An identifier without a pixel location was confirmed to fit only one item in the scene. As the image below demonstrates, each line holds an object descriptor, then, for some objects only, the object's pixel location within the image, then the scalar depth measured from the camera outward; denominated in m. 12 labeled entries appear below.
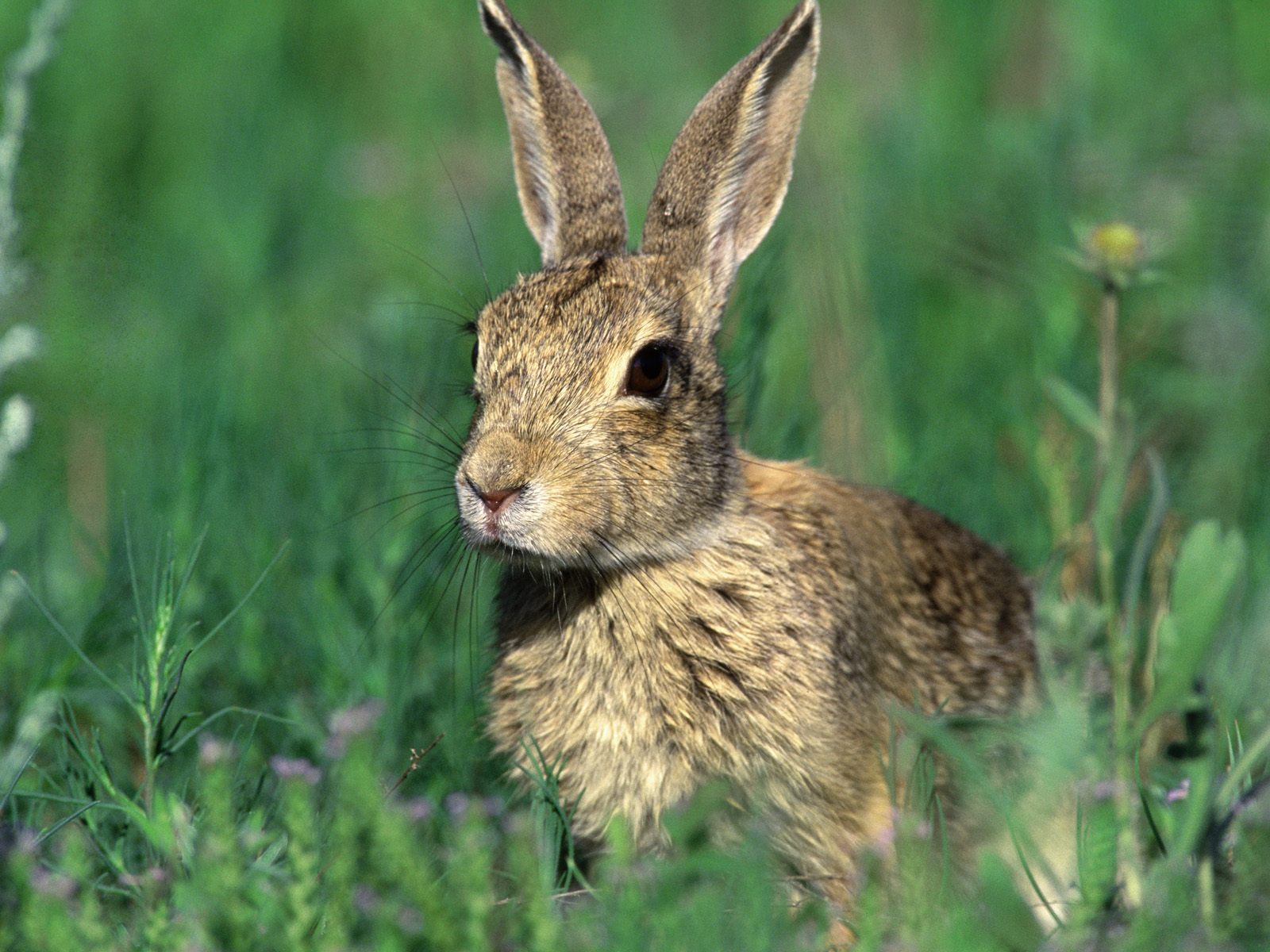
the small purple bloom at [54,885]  4.65
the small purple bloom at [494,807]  6.45
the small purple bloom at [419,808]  6.01
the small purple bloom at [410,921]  4.55
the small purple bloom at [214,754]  4.61
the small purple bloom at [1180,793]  6.13
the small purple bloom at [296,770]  5.71
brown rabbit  6.72
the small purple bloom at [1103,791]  5.39
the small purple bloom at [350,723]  5.31
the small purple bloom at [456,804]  6.27
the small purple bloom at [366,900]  4.79
